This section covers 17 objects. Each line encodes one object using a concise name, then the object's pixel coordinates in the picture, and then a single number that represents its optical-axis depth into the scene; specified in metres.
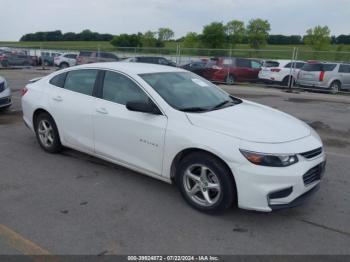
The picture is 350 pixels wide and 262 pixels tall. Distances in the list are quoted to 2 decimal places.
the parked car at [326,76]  16.92
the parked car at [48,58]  31.95
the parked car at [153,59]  22.59
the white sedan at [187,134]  3.61
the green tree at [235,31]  74.75
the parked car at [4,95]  8.98
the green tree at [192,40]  69.39
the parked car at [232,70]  19.61
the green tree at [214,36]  66.81
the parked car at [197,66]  20.34
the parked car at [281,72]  17.89
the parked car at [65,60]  29.84
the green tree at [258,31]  73.00
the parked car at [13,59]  27.37
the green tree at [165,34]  92.88
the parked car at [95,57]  26.39
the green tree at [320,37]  62.41
